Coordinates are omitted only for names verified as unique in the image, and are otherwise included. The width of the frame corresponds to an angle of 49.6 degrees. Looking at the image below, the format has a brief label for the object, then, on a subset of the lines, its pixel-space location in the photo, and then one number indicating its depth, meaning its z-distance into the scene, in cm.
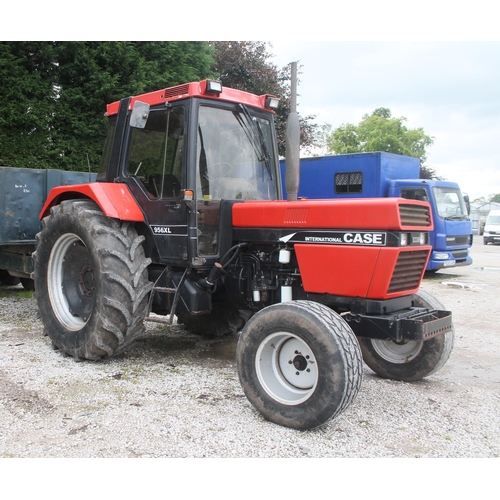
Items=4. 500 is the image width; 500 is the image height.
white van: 2641
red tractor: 371
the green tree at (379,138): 4766
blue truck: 1177
